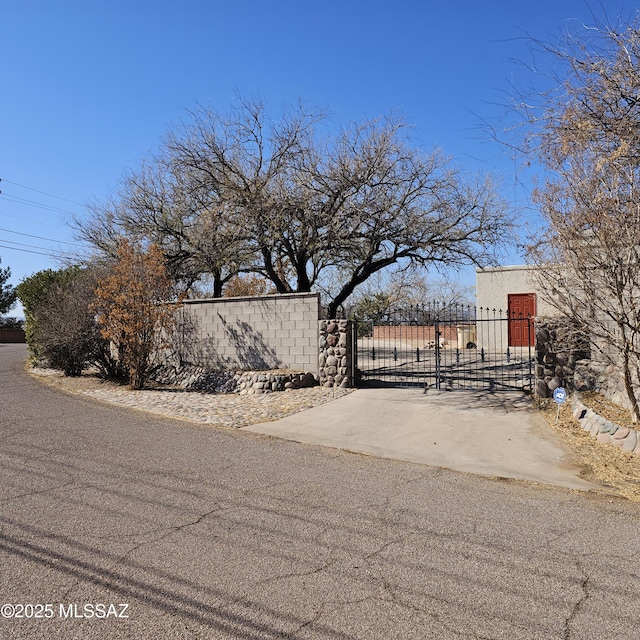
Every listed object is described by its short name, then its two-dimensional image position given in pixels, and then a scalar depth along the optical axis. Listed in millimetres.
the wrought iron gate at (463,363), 13945
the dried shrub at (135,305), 14250
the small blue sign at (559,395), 9188
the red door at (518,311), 22672
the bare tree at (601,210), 6859
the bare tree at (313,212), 14406
